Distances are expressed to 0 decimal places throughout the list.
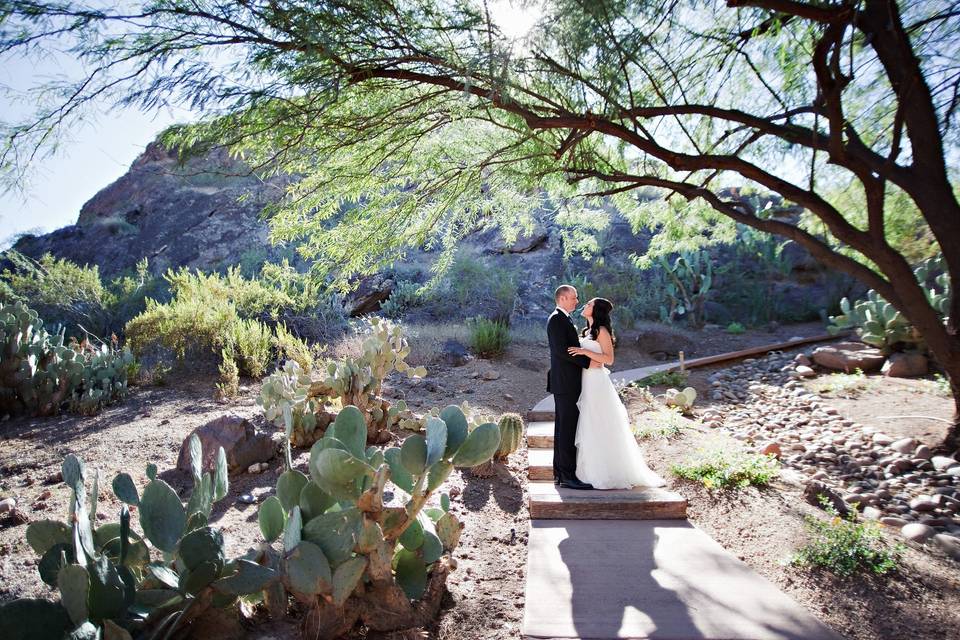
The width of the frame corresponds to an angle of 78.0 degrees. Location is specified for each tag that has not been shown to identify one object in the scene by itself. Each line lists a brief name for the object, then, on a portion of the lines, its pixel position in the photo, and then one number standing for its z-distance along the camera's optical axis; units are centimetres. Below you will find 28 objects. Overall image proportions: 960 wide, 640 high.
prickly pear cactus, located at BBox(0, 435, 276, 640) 184
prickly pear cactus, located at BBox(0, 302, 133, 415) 615
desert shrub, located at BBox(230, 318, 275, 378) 838
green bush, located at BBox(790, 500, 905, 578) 333
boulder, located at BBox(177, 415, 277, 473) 486
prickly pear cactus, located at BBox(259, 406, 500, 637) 214
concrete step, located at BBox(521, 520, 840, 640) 279
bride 506
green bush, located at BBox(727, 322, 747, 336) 1636
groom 514
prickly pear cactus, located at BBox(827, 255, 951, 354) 929
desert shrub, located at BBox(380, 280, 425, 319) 1535
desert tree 374
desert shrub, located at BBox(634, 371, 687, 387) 972
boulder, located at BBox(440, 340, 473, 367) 1081
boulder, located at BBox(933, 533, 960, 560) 379
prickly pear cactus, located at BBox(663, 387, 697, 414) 752
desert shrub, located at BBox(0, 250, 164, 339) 1287
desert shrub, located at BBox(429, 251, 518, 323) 1602
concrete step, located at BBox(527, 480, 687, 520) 448
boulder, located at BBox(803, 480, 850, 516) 439
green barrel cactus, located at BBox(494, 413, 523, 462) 558
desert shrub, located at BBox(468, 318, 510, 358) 1145
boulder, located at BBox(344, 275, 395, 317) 1588
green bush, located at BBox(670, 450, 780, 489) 461
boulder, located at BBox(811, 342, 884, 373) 968
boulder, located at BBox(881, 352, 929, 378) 891
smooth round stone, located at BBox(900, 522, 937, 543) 397
